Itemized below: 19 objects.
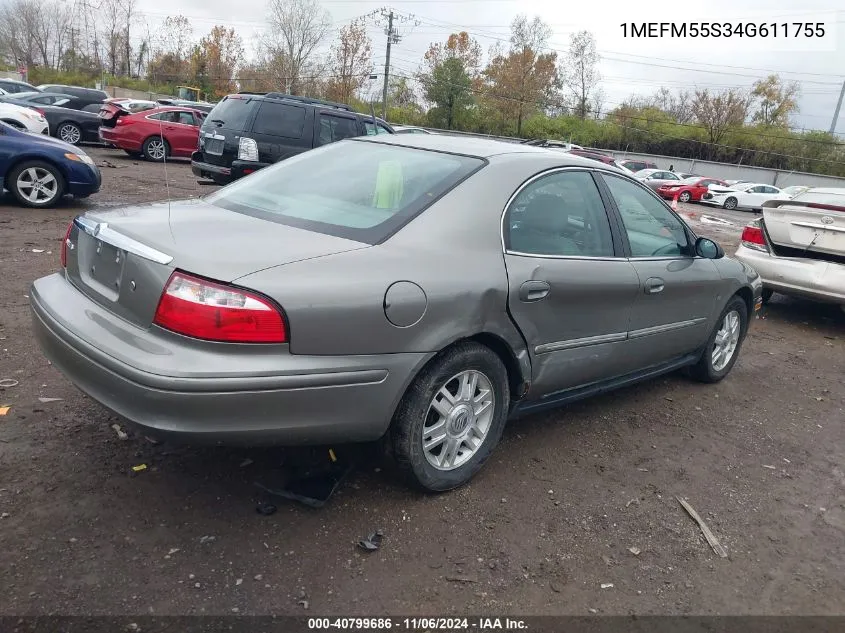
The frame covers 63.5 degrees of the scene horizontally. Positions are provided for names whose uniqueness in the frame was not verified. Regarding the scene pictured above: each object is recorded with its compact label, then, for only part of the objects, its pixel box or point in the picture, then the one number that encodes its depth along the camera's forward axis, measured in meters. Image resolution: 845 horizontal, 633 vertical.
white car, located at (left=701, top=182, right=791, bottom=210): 31.19
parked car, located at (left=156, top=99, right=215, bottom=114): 26.47
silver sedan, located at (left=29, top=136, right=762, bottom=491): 2.44
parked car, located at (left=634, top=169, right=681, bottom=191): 31.44
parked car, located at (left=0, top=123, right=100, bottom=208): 8.73
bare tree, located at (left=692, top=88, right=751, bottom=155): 56.56
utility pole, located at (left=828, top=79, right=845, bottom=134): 56.99
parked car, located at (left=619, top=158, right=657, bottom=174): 35.50
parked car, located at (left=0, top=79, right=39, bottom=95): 25.75
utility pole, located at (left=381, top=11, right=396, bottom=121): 46.27
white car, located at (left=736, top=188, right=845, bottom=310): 6.82
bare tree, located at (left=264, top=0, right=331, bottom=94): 56.34
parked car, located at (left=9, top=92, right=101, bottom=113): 21.48
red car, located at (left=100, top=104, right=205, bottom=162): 17.48
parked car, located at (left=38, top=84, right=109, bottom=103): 25.53
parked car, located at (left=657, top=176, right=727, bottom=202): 30.25
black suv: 11.33
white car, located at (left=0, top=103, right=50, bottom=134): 12.48
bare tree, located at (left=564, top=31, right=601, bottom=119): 61.41
